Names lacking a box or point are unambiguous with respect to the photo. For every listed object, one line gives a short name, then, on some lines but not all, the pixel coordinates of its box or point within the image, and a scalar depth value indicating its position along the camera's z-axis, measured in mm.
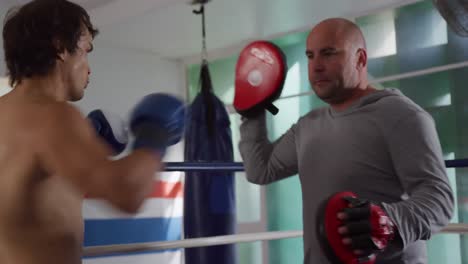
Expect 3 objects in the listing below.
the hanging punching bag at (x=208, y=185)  3465
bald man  1220
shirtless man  993
